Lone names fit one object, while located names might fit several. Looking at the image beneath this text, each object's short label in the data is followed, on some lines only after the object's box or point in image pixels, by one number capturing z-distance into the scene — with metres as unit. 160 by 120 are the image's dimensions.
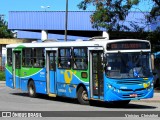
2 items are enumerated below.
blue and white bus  18.16
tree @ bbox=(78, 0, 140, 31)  28.89
